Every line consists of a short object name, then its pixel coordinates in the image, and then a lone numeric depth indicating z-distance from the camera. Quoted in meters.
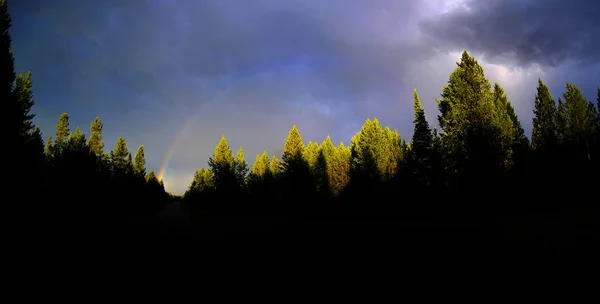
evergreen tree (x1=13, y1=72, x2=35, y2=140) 24.49
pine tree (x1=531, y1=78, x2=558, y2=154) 38.92
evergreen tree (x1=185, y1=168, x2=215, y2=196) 69.06
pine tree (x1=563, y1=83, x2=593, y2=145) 37.66
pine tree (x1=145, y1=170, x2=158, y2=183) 82.15
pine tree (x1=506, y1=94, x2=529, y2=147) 43.11
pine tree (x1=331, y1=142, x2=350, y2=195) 43.66
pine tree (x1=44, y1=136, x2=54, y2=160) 44.29
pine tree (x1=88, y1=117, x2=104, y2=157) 47.88
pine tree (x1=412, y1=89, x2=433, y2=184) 34.97
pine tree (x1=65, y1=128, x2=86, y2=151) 30.68
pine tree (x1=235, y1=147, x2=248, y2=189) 53.72
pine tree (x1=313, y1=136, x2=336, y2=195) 44.45
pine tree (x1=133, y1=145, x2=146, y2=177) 68.25
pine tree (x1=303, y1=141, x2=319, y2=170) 61.72
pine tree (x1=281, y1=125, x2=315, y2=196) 35.97
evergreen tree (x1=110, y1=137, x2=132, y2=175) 55.94
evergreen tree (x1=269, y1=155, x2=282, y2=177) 75.36
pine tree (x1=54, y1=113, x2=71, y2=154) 44.66
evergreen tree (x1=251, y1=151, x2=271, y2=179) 73.87
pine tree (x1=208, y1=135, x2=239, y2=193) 44.81
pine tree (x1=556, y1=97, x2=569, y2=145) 38.42
